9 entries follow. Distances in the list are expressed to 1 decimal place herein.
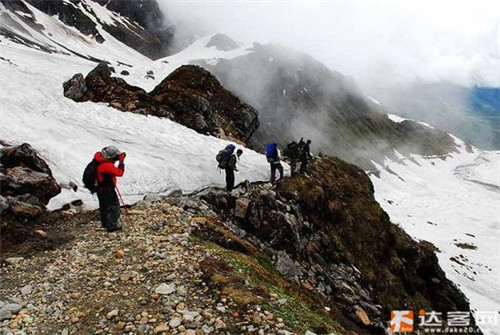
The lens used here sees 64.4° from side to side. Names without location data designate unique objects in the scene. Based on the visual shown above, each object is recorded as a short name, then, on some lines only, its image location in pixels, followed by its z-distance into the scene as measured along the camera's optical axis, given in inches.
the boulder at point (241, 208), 801.6
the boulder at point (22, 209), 561.0
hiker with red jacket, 525.3
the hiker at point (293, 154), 1126.4
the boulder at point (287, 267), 698.2
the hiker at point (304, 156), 1127.6
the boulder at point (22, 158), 663.1
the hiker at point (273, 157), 1012.9
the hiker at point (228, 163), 869.2
